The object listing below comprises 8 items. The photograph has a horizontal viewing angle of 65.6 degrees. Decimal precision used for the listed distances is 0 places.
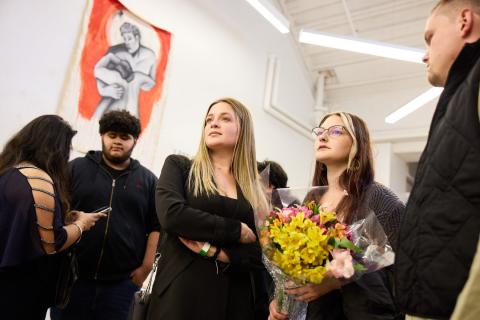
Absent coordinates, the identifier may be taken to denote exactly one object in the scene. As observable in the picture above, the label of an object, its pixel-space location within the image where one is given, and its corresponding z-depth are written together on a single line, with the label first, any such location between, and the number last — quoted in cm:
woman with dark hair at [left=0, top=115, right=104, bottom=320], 144
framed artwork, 314
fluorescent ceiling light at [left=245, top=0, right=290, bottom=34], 354
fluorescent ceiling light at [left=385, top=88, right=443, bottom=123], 399
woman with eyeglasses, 113
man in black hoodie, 191
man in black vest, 70
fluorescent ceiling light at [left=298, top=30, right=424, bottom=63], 336
